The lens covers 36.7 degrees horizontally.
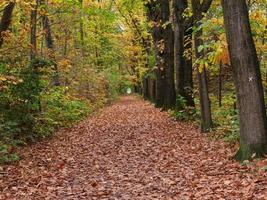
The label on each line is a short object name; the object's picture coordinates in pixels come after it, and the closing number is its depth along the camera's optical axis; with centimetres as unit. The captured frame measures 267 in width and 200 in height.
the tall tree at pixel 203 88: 1307
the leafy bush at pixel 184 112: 1719
